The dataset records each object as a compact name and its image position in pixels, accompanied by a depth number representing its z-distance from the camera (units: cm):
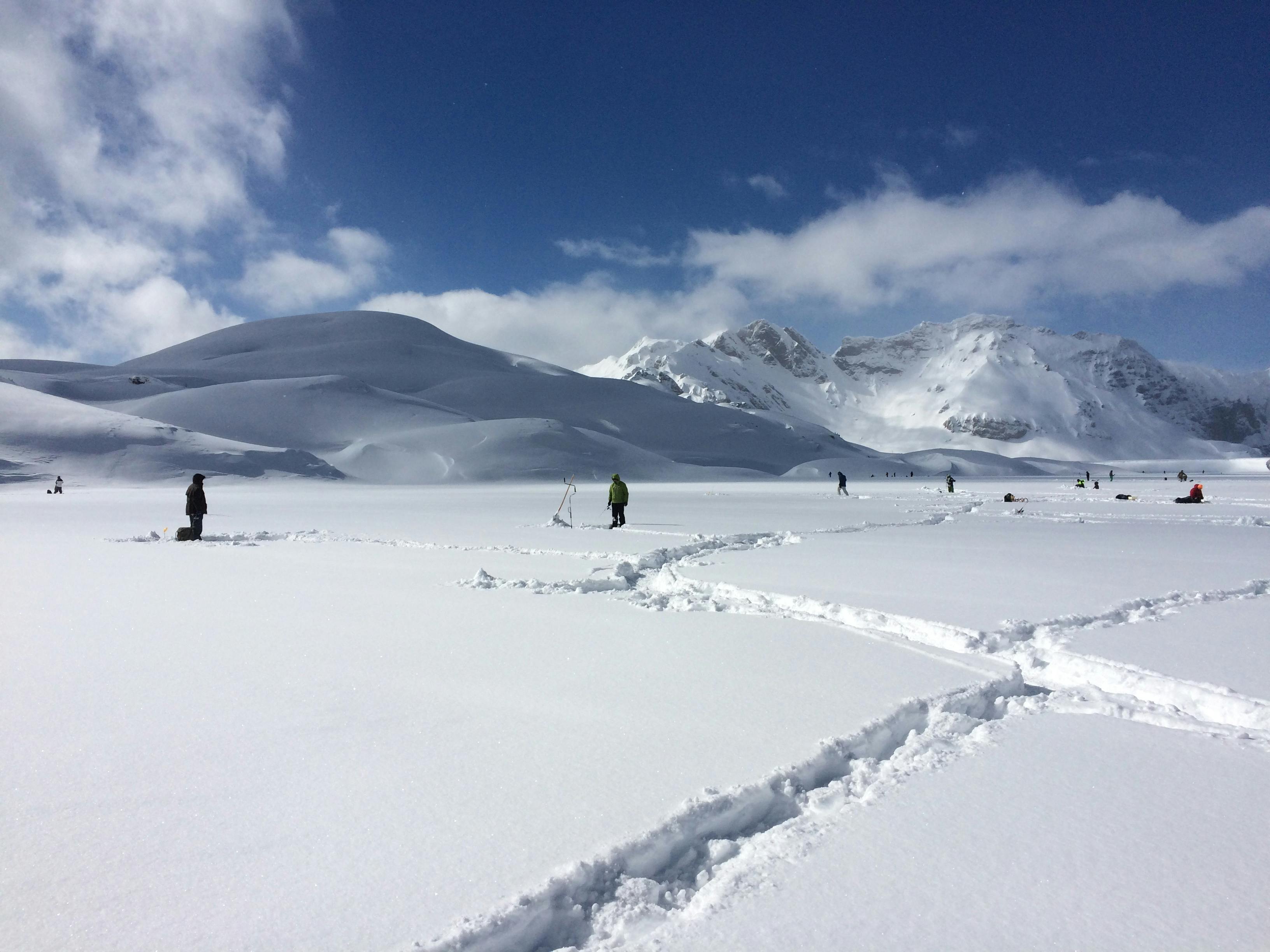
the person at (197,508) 1712
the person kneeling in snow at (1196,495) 3122
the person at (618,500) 2016
